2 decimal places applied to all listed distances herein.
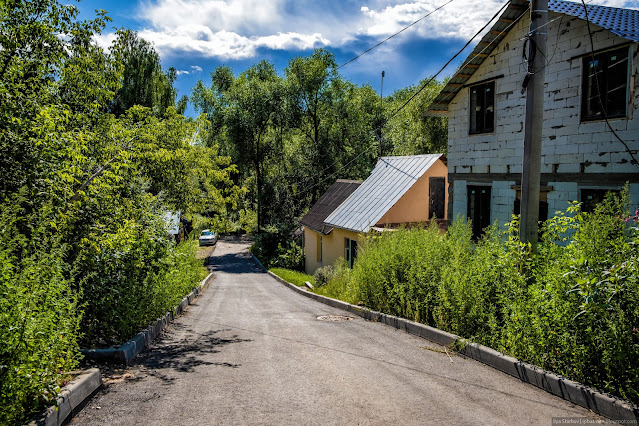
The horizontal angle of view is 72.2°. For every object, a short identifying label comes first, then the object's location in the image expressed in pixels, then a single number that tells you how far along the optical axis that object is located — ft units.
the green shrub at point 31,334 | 12.43
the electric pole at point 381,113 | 146.28
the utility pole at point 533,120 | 23.43
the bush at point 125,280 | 23.18
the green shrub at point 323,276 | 66.80
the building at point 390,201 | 63.87
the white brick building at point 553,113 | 31.91
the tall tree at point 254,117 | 127.13
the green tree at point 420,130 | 107.45
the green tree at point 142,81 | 88.43
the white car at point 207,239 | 163.22
